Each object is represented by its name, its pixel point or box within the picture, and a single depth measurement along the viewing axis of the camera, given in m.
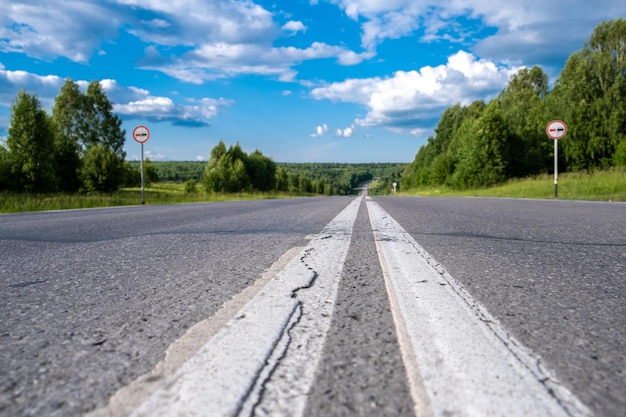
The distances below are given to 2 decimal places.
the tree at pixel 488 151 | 39.03
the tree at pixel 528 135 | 41.03
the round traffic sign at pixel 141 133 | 17.25
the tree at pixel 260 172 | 70.62
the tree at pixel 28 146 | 27.44
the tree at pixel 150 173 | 82.46
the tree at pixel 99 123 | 41.88
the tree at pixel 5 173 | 26.66
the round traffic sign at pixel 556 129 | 16.23
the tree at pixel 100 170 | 37.09
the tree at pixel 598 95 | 32.16
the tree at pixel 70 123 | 36.16
